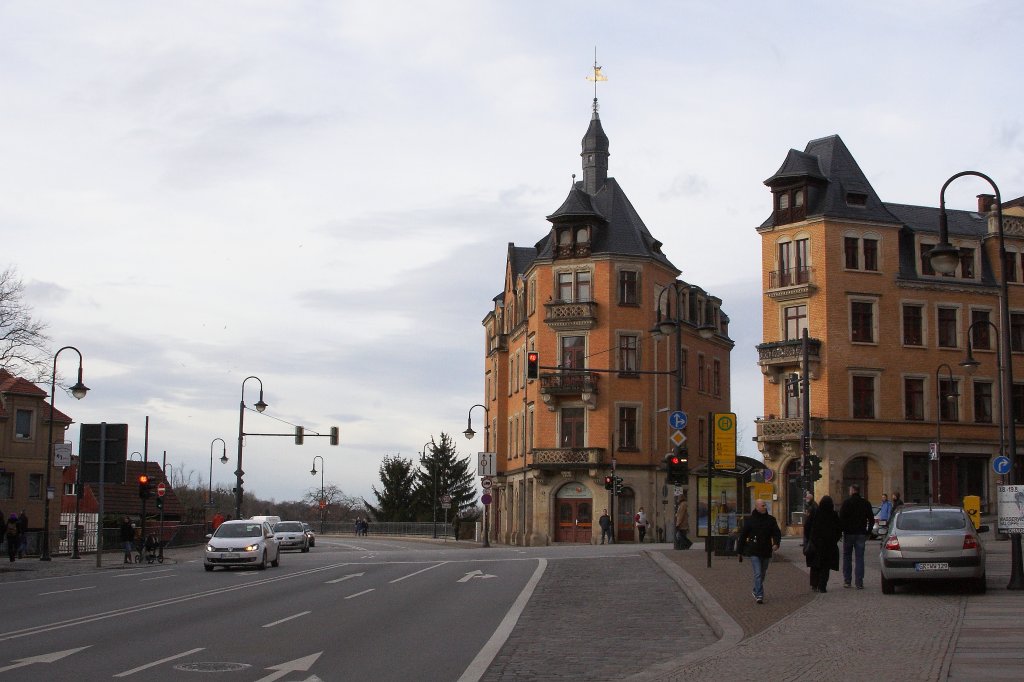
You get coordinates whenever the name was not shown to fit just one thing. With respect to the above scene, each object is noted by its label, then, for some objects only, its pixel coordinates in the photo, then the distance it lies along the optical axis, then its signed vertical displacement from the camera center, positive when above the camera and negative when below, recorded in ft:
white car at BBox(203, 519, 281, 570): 110.01 -5.27
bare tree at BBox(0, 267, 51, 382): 141.90 +17.34
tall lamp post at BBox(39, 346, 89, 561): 134.82 +5.37
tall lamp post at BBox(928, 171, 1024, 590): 64.28 +11.87
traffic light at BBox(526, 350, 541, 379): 119.65 +12.17
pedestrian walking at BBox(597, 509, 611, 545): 198.80 -5.24
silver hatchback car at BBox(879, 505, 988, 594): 64.18 -3.15
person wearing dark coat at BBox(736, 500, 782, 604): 63.41 -2.58
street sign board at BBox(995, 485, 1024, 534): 65.16 -0.93
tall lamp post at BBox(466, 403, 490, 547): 244.63 +12.11
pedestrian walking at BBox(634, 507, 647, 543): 193.06 -5.15
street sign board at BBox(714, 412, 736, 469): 95.81 +3.97
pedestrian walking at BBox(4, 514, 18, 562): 132.05 -5.46
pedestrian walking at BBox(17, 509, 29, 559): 140.24 -5.79
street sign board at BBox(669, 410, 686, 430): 113.68 +6.51
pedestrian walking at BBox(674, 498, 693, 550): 124.57 -3.74
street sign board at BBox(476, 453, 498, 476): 214.48 +4.46
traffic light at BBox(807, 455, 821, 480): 131.75 +2.65
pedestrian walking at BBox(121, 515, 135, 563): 135.85 -5.52
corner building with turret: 219.20 +20.27
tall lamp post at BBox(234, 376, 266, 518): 198.70 +2.73
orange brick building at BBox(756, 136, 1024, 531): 202.18 +24.75
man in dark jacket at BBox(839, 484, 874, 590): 69.82 -1.84
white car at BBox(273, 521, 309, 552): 178.81 -7.06
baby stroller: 139.99 -7.20
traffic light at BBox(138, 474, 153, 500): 131.44 -0.11
